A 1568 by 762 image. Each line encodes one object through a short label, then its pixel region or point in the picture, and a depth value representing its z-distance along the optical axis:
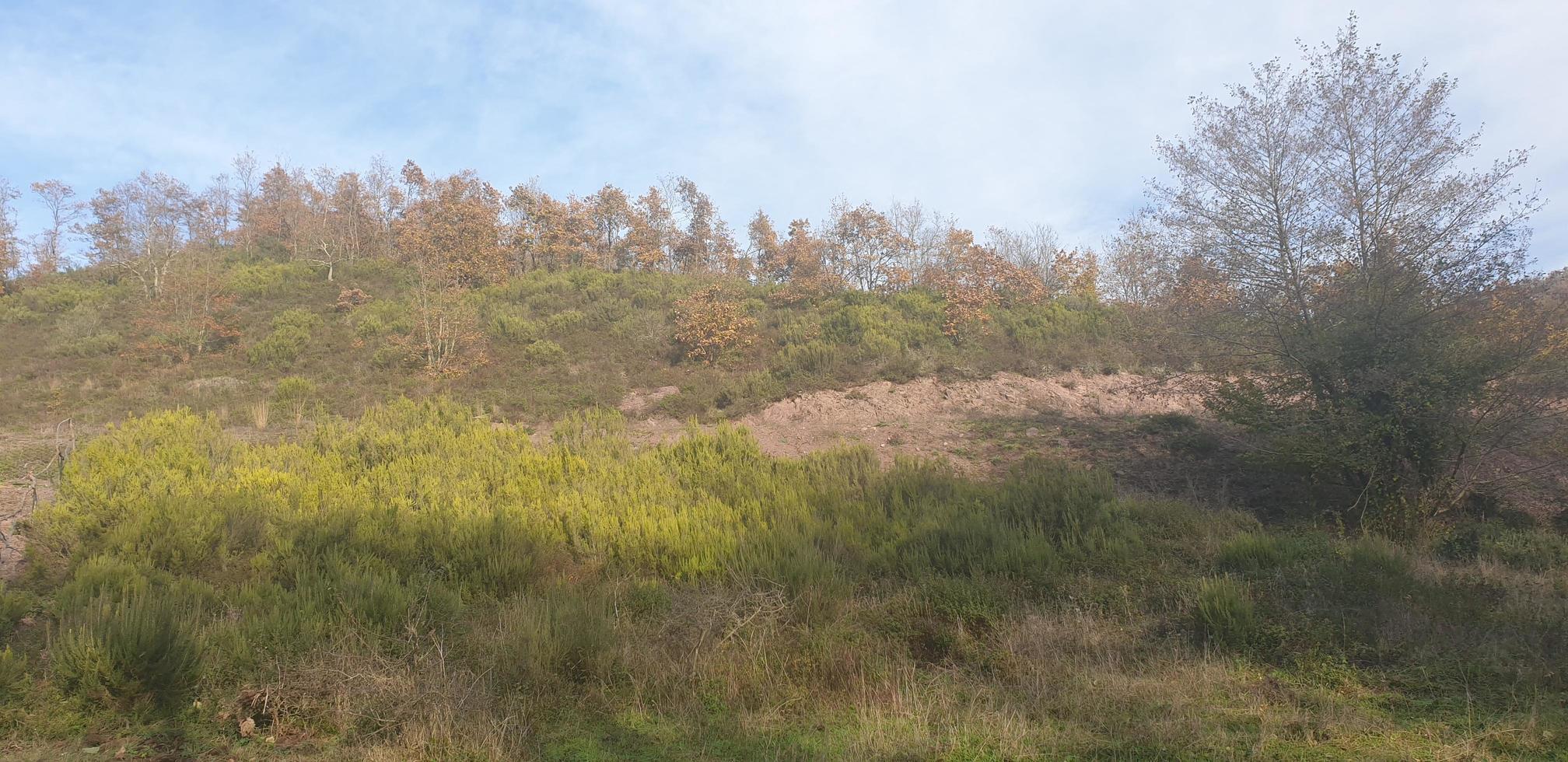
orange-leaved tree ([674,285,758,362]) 19.81
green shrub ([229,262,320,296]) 27.17
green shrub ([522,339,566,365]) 20.08
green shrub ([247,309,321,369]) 20.12
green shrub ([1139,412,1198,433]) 14.34
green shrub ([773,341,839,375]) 18.34
